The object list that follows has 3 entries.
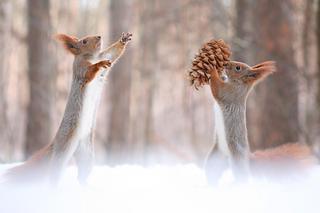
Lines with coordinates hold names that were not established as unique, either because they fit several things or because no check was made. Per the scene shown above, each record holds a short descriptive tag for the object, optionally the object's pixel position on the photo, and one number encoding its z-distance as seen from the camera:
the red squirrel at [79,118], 6.13
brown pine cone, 6.08
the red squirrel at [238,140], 6.33
